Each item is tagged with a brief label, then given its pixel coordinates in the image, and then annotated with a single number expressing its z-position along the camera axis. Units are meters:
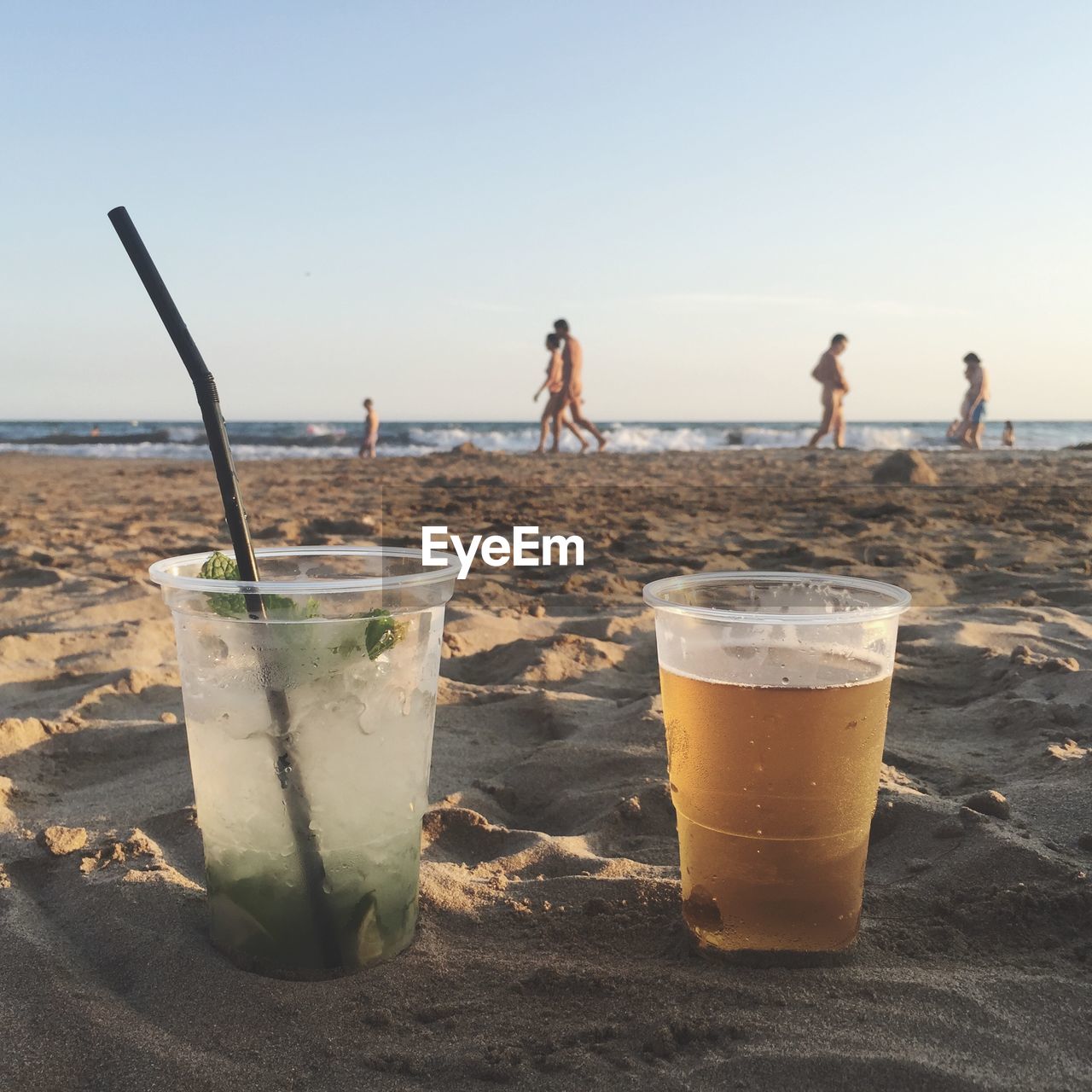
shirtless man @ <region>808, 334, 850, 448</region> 14.88
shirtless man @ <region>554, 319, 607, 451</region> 14.30
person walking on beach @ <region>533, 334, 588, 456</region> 14.27
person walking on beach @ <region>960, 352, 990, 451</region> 16.00
